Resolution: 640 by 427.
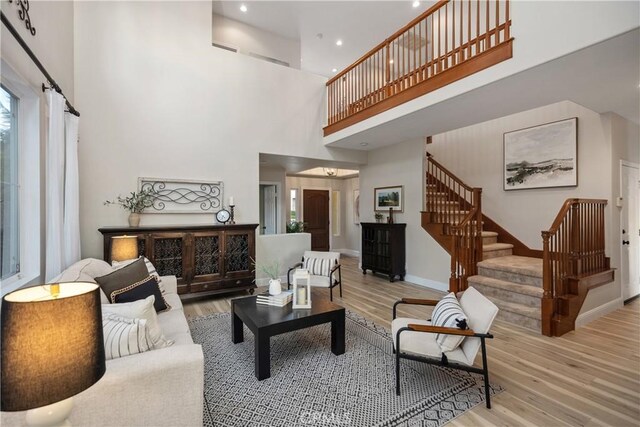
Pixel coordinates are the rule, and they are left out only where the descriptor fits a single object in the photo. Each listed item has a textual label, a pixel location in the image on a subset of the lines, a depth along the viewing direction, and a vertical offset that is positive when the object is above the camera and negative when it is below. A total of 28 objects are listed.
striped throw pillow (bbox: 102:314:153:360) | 1.54 -0.66
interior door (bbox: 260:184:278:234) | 7.70 +0.12
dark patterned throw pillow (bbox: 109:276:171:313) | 2.37 -0.66
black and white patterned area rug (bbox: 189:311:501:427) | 1.99 -1.37
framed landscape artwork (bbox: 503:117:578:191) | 4.48 +0.91
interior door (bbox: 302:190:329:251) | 9.16 -0.09
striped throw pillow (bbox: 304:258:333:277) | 4.47 -0.81
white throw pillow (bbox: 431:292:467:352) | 2.14 -0.81
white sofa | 1.36 -0.87
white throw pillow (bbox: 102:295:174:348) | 1.76 -0.61
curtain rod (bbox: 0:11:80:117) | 1.81 +1.20
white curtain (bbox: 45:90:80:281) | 2.59 +0.24
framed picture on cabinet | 5.85 +0.29
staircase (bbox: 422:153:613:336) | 3.41 -0.75
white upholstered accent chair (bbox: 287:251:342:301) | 4.23 -0.82
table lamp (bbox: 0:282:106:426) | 0.90 -0.44
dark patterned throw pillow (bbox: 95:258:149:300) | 2.39 -0.54
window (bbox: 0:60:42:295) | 2.31 +0.28
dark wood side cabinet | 5.67 -0.72
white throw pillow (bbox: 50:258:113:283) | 2.29 -0.47
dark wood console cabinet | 3.95 -0.57
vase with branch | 4.11 +0.17
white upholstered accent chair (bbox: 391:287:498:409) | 2.07 -0.98
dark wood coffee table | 2.40 -0.95
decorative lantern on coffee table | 2.88 -0.77
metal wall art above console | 4.40 +0.30
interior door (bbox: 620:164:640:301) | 4.28 -0.29
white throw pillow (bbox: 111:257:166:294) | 2.94 -0.56
